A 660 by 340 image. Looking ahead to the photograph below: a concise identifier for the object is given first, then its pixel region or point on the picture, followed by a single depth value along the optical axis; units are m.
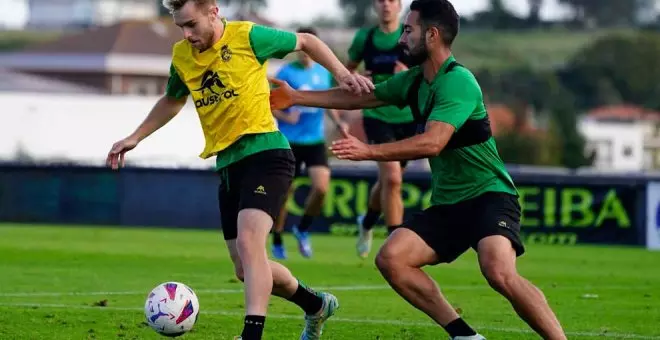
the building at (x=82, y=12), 164.25
